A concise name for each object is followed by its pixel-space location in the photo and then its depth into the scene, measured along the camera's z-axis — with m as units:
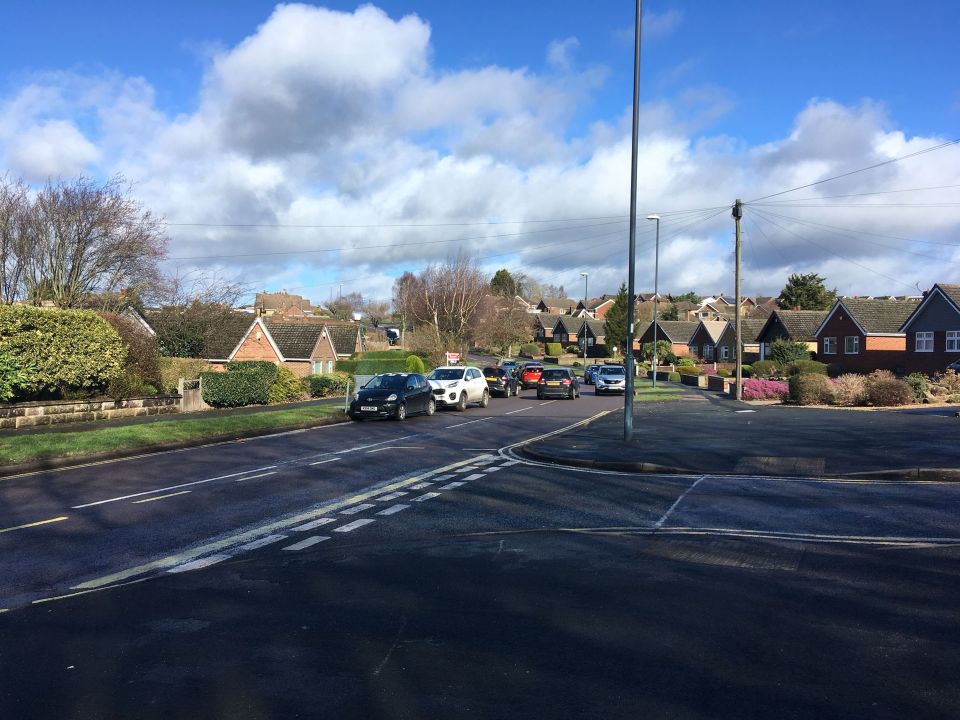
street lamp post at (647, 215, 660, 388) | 47.56
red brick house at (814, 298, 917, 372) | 50.81
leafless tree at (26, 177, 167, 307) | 33.62
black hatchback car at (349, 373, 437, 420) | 25.52
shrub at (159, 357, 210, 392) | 29.45
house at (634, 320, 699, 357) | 89.94
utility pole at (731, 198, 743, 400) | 34.41
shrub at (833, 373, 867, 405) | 28.39
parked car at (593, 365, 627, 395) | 42.56
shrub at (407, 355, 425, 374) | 46.81
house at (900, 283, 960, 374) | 42.44
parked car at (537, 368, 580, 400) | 38.62
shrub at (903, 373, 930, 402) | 28.58
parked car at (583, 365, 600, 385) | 52.59
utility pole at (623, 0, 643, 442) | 16.84
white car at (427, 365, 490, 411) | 30.00
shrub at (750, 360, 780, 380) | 48.09
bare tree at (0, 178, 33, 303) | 32.28
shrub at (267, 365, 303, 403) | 33.11
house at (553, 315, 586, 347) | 111.00
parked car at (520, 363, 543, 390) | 48.16
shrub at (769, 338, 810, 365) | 52.59
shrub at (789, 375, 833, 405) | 29.73
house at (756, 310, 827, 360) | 60.19
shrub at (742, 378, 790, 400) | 34.50
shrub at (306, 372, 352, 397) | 36.69
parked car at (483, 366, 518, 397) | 40.22
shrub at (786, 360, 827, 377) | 41.21
